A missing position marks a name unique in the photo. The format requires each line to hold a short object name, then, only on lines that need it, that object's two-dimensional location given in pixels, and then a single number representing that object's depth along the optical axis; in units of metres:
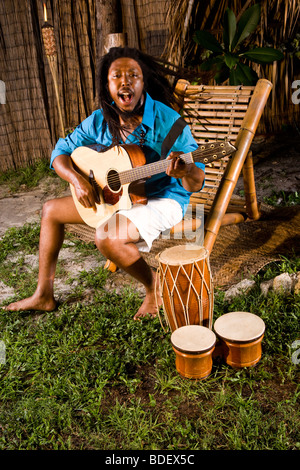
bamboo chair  3.21
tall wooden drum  2.45
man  2.49
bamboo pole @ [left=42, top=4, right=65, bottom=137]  4.66
